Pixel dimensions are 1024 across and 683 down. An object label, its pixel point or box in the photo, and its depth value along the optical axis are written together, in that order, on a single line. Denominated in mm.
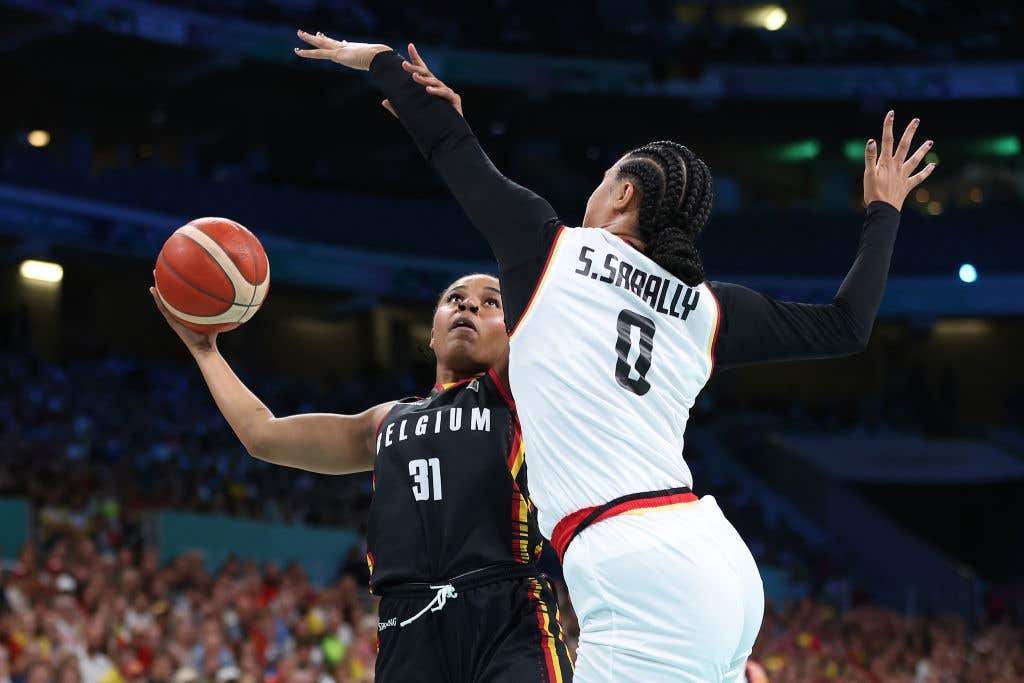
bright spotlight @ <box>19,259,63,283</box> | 21953
